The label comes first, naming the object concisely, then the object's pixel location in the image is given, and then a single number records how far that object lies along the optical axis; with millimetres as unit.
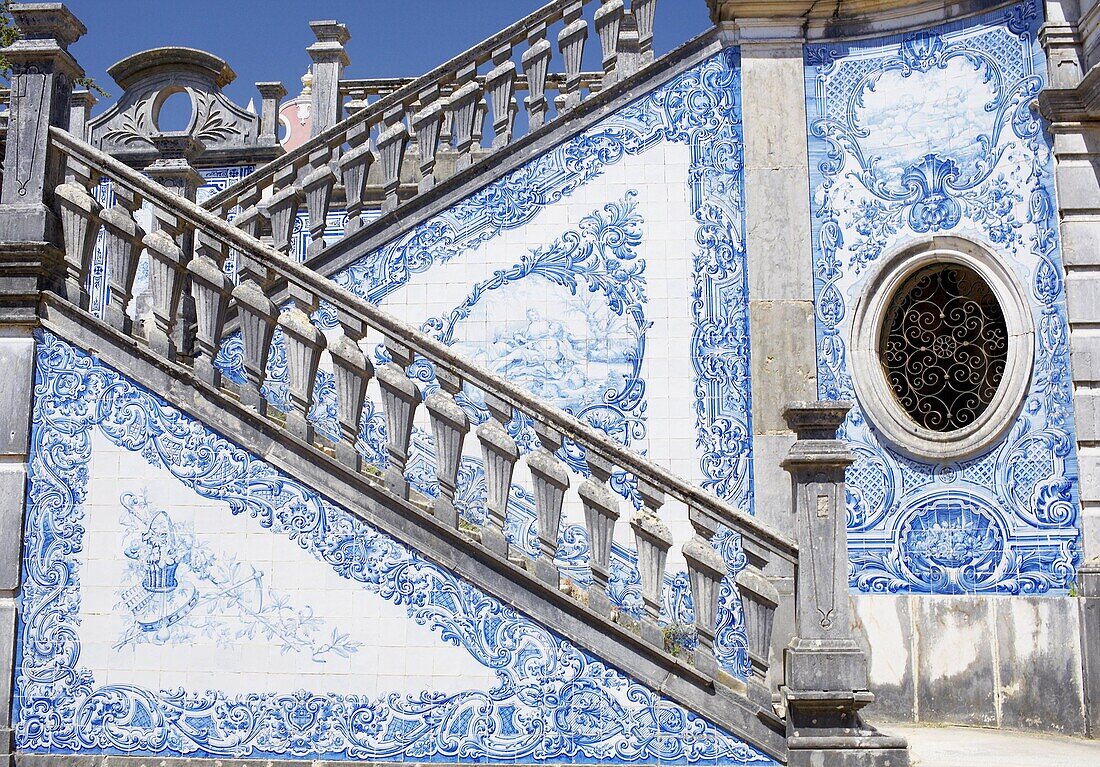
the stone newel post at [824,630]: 6031
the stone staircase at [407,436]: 6203
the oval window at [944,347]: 9164
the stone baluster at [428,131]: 9719
